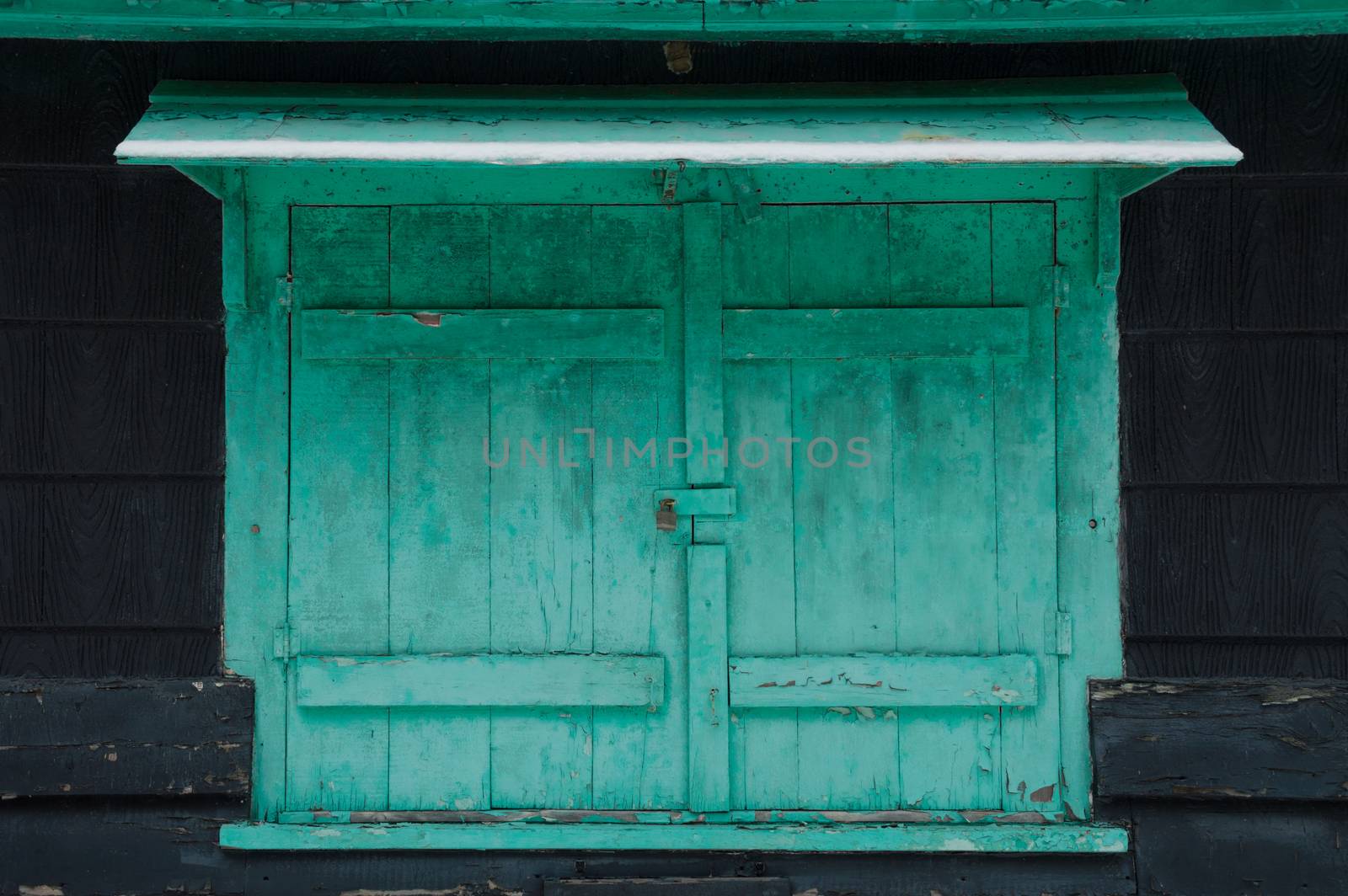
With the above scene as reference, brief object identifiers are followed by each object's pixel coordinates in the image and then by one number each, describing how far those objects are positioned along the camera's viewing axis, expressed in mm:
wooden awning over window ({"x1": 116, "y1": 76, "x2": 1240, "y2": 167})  2152
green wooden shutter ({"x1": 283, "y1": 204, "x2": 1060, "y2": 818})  2637
